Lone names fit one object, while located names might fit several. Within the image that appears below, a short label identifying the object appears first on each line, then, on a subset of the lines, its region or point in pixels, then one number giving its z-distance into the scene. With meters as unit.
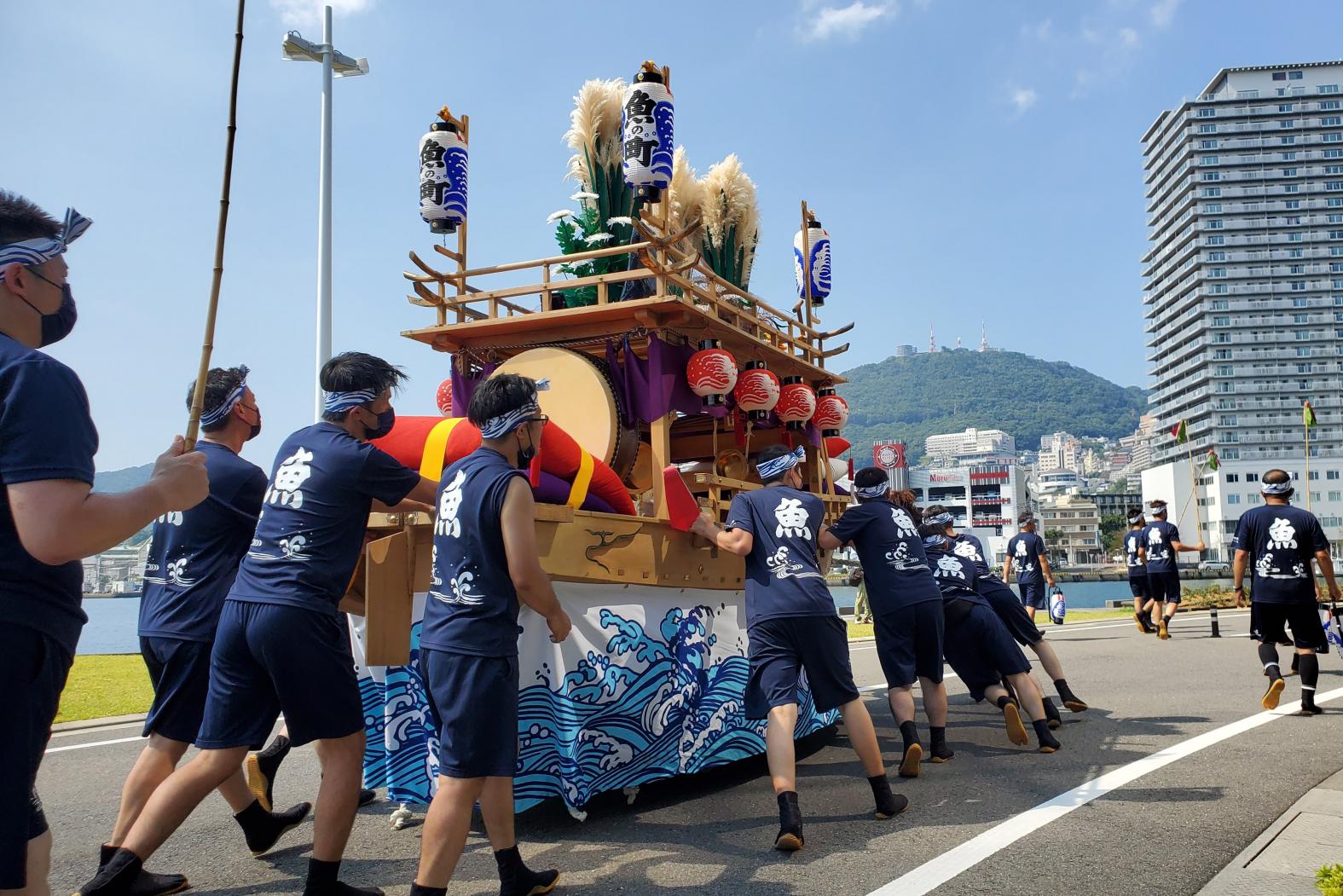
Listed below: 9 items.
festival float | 4.49
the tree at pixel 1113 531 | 133.88
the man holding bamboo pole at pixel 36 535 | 1.89
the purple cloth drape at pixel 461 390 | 6.96
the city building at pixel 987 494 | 119.62
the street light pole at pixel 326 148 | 13.46
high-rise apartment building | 116.50
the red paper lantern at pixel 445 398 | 7.76
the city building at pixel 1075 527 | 147.10
